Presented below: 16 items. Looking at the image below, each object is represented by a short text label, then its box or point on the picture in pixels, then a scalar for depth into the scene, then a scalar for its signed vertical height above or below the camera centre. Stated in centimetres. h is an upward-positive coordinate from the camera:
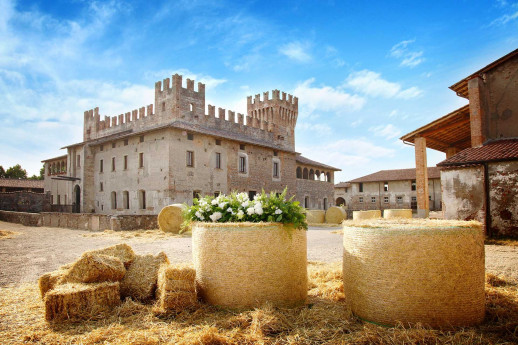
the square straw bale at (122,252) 512 -84
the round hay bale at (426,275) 343 -85
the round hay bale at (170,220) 1686 -119
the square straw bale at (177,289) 416 -114
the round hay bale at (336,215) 2370 -152
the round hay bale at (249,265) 422 -87
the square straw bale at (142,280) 464 -115
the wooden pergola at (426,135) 1444 +255
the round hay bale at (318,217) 2398 -169
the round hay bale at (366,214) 1686 -107
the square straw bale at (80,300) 398 -124
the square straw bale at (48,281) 461 -112
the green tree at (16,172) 5872 +456
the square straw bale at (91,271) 444 -96
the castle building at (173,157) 2419 +314
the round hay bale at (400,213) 1470 -91
